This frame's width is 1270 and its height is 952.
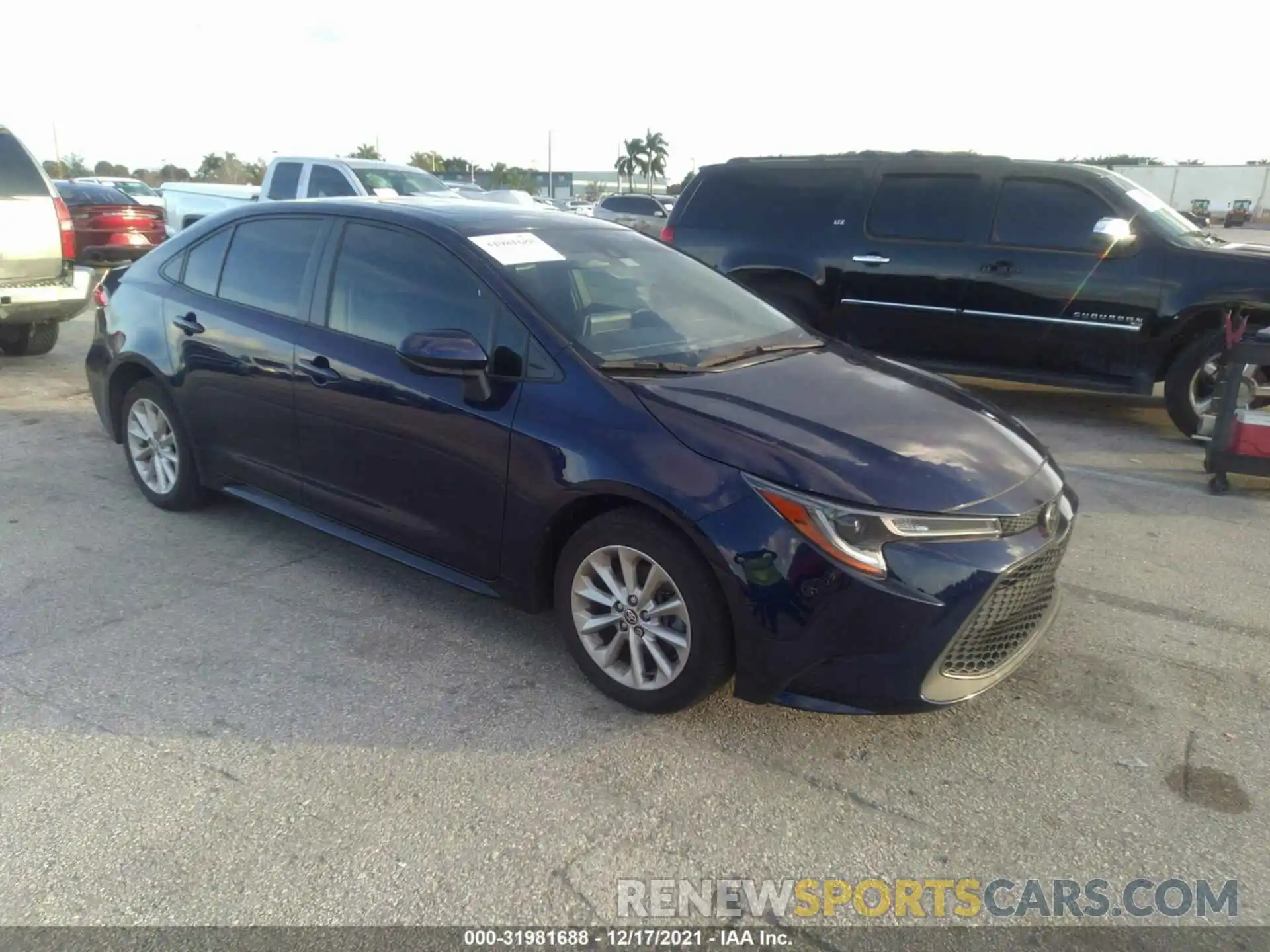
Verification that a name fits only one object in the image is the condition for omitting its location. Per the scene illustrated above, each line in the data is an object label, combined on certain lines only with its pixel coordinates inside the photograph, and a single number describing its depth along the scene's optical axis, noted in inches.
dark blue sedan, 113.1
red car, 613.3
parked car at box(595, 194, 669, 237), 878.4
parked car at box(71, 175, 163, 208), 1099.5
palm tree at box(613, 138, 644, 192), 3597.4
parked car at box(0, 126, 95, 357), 322.3
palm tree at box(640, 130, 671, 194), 3663.9
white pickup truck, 487.8
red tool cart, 219.1
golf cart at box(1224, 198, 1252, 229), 1888.5
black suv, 271.1
